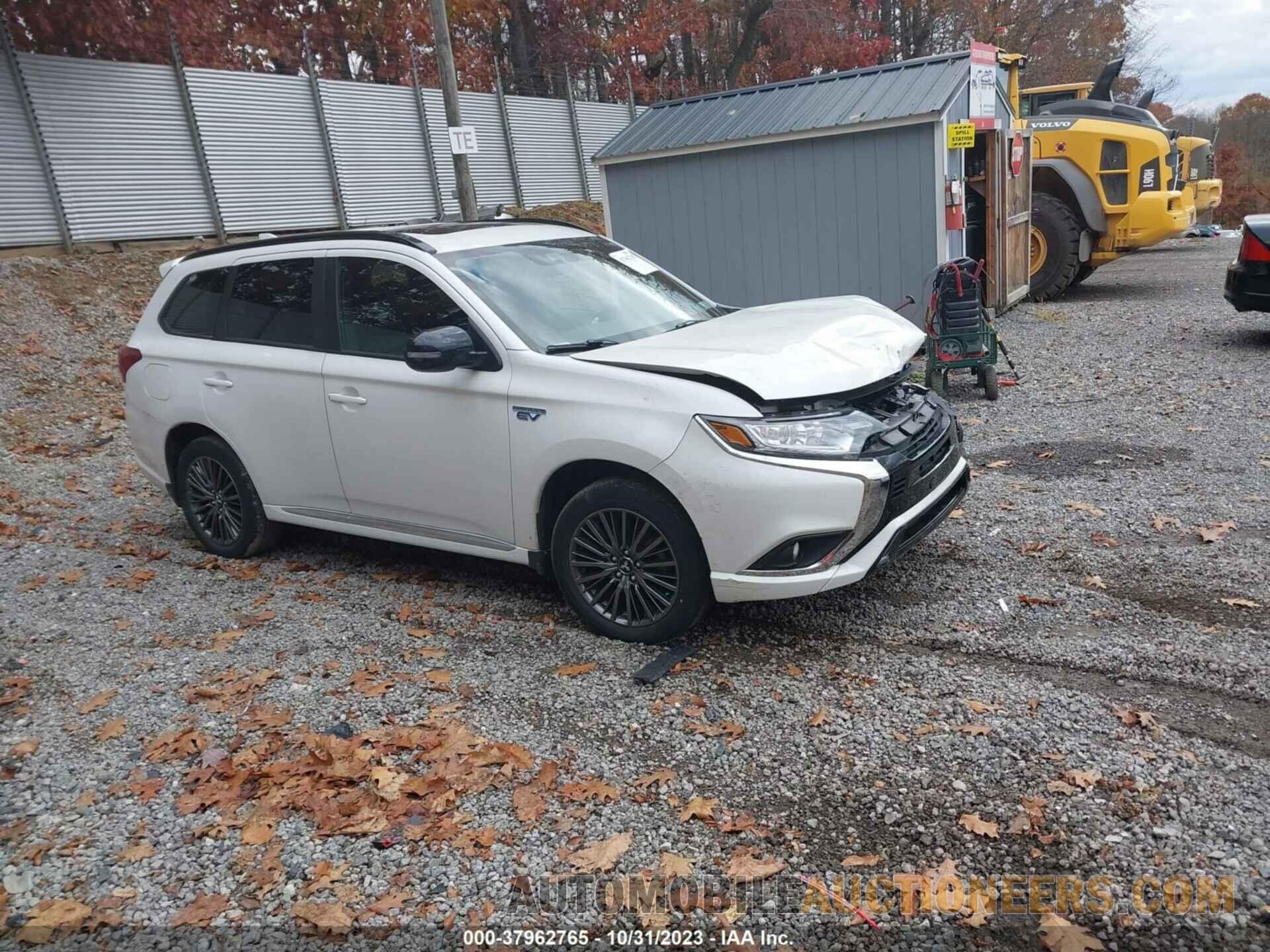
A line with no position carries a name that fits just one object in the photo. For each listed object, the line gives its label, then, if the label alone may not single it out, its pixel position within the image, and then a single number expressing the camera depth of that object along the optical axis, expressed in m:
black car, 9.01
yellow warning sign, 10.20
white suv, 3.98
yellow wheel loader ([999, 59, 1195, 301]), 13.05
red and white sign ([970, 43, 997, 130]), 10.60
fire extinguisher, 10.29
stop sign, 12.01
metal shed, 10.42
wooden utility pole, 10.13
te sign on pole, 9.91
